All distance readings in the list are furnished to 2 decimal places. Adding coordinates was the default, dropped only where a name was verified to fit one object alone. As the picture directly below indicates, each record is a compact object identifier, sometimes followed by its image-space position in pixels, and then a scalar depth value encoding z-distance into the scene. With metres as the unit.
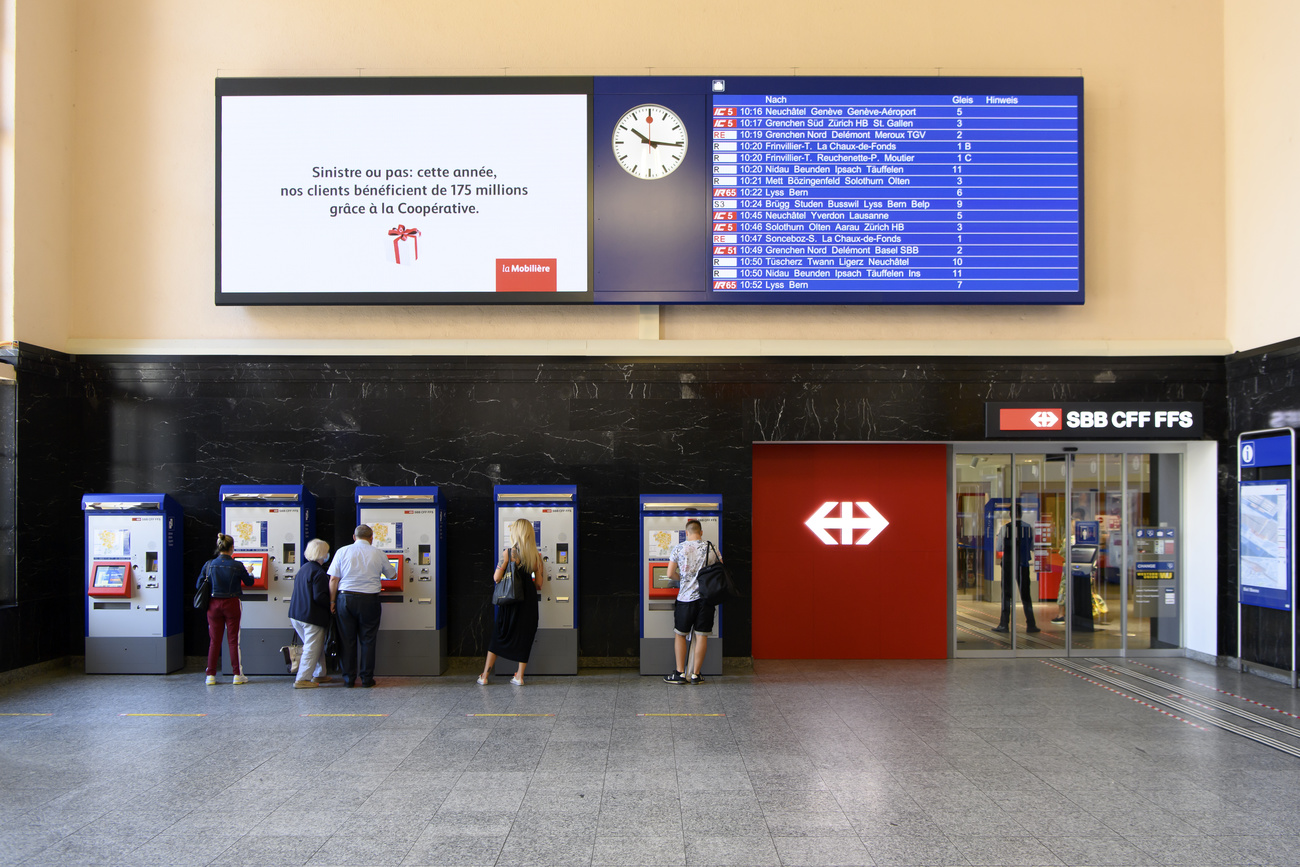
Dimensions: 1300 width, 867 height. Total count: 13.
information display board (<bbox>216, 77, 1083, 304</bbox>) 8.45
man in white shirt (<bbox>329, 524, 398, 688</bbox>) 7.63
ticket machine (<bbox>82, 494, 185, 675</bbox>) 8.00
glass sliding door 9.08
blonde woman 7.59
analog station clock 8.48
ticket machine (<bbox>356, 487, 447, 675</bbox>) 8.05
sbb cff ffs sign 8.66
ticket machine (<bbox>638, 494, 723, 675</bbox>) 8.06
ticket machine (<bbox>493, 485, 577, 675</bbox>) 8.05
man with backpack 7.70
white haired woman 7.52
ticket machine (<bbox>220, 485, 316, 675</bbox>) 8.03
